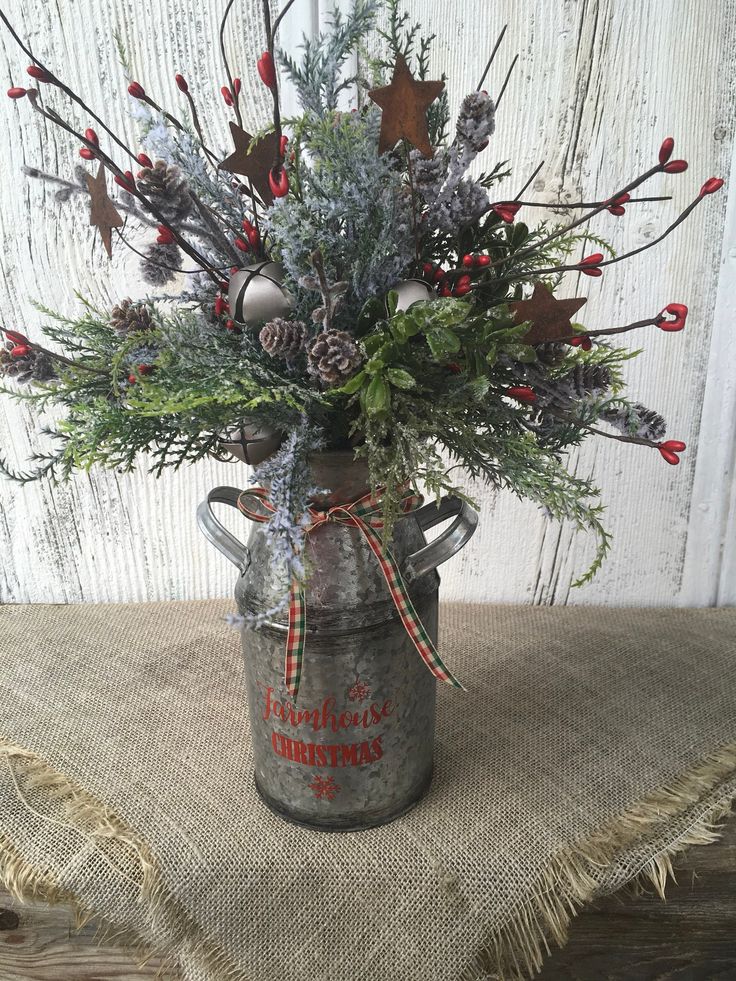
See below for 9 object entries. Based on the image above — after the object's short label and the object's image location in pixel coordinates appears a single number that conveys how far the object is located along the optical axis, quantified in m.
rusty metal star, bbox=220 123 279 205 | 0.62
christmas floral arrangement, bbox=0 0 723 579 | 0.58
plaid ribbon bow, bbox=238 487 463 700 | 0.67
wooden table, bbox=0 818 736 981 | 0.76
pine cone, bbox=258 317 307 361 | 0.58
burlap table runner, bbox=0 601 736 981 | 0.72
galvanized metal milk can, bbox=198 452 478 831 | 0.70
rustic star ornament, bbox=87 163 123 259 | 0.64
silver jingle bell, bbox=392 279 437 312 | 0.59
